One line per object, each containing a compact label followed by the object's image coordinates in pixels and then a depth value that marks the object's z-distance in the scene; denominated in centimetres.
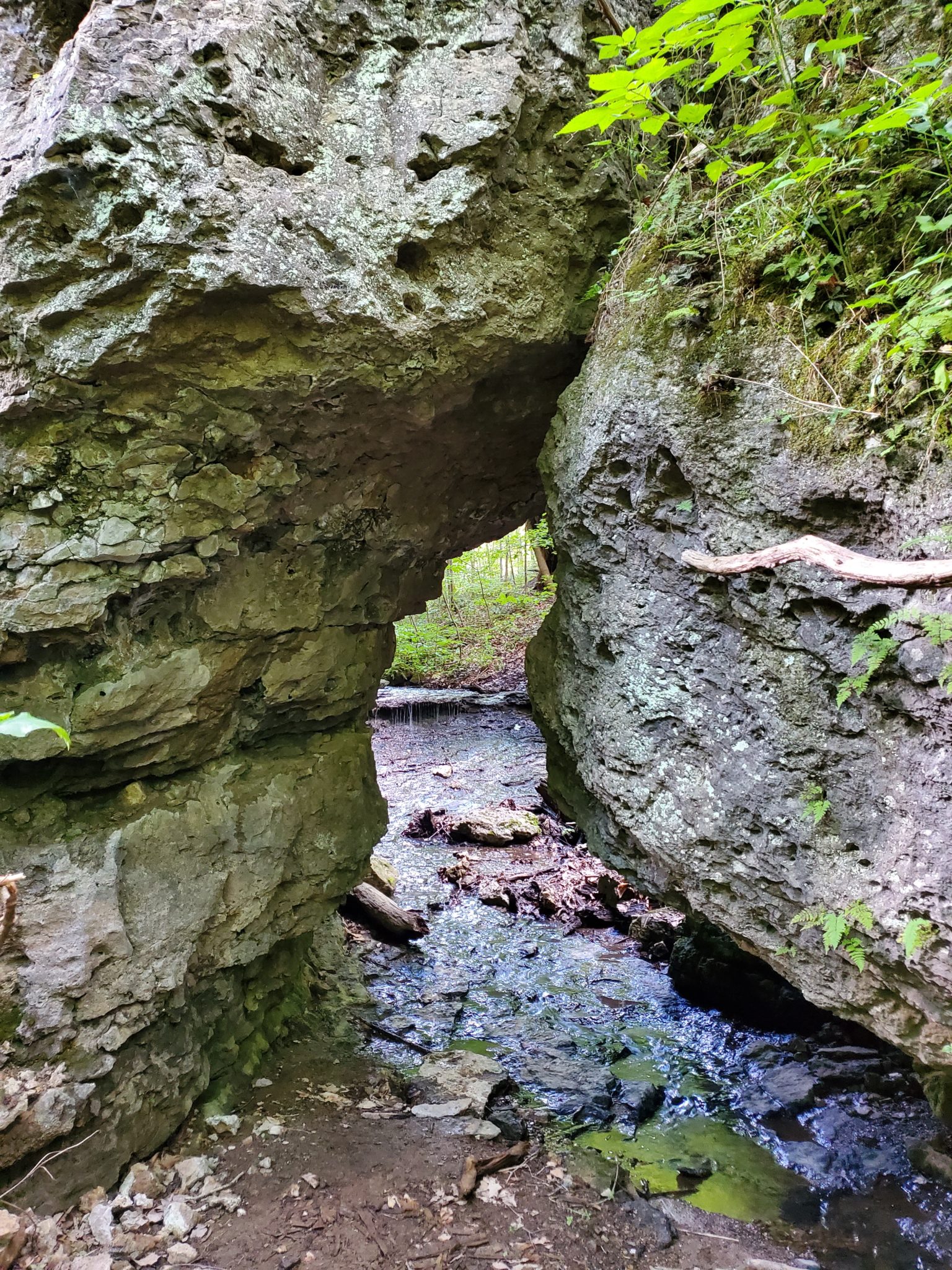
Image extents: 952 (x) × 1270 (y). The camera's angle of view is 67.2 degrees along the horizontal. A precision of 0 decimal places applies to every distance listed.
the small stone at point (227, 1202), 329
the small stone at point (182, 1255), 298
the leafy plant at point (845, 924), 266
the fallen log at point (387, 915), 659
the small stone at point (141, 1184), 328
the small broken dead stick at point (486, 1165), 352
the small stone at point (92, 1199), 314
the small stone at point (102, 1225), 303
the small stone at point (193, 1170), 343
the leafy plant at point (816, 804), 282
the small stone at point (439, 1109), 414
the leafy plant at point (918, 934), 243
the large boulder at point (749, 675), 259
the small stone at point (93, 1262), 286
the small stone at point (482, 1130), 397
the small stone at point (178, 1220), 313
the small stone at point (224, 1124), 380
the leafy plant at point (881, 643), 232
